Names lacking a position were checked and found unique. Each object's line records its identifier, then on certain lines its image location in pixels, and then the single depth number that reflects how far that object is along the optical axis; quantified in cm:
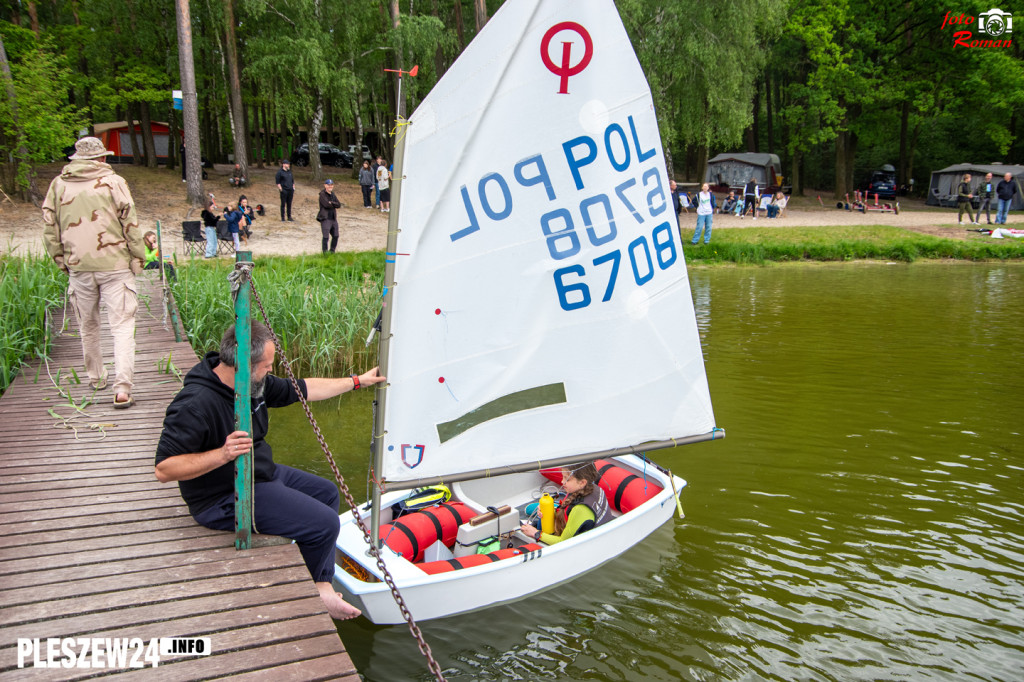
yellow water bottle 580
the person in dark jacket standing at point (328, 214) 1684
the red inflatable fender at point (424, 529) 514
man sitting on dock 382
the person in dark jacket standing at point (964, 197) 2558
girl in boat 552
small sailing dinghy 421
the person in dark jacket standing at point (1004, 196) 2433
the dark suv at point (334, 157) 3841
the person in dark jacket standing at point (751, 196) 2790
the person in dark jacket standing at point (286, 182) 2050
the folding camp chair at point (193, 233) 1662
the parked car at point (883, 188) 3434
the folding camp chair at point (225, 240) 1697
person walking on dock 598
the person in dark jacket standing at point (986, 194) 2558
